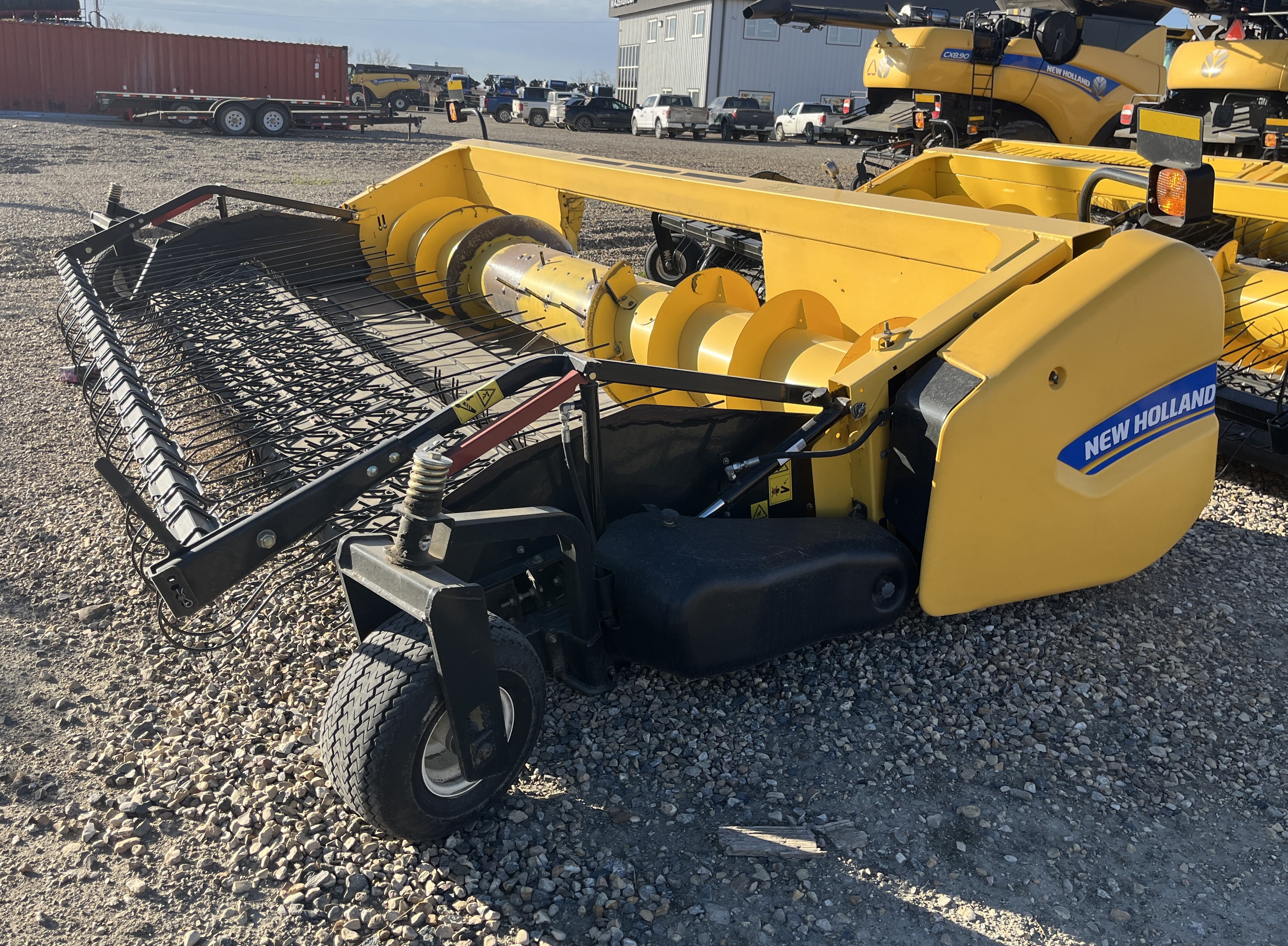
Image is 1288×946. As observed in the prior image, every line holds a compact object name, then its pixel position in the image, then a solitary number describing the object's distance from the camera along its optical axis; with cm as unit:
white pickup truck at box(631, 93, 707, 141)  2777
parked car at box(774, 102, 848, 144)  2656
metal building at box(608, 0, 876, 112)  3684
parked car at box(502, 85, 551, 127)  3244
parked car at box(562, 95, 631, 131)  3008
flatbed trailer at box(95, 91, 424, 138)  2223
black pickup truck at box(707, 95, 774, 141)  2781
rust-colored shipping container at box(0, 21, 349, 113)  2519
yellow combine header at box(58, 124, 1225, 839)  198
